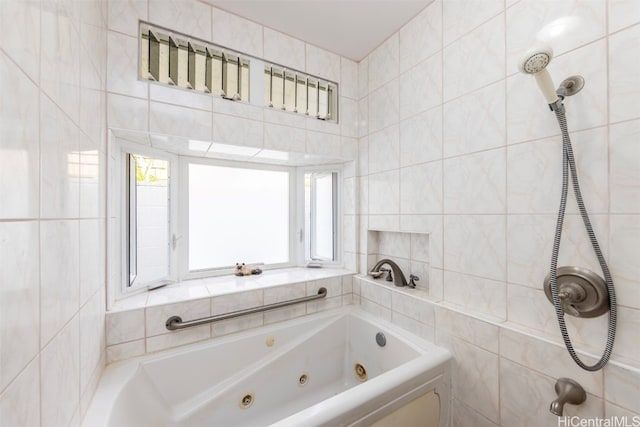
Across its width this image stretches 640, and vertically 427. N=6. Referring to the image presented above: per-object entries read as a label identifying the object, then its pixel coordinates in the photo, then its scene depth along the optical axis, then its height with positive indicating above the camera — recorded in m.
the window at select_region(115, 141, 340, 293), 1.57 -0.01
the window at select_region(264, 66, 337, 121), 1.77 +0.89
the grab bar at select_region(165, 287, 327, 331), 1.38 -0.59
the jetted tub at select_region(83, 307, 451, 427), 1.05 -0.85
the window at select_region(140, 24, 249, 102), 1.42 +0.90
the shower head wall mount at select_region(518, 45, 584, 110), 0.81 +0.48
